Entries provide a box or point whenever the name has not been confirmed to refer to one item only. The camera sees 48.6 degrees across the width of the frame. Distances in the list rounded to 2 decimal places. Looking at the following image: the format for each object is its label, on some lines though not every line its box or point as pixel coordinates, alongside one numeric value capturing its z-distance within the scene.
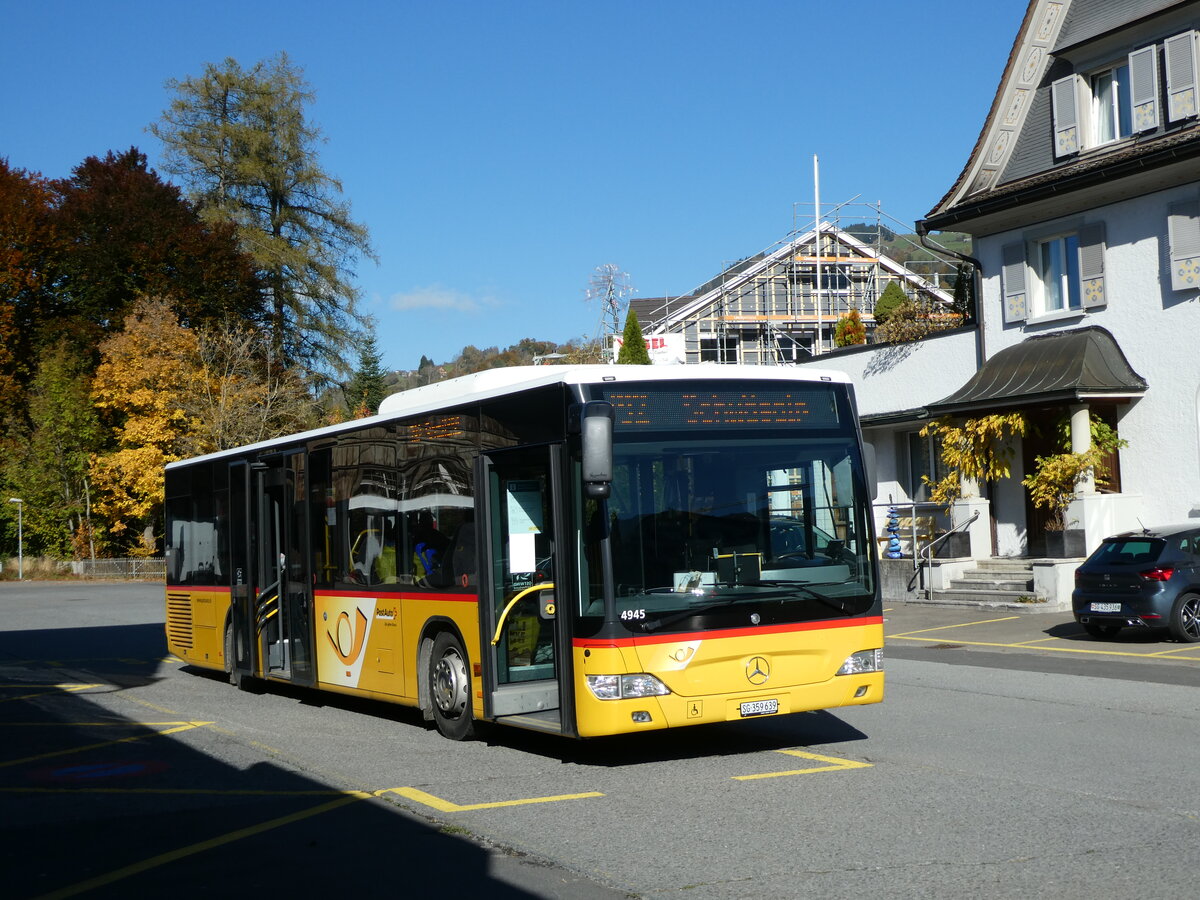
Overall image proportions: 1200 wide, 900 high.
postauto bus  9.20
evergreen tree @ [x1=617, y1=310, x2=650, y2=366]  61.84
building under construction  67.56
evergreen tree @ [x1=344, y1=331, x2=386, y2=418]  99.81
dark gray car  17.69
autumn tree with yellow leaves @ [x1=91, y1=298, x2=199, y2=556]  50.94
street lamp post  59.00
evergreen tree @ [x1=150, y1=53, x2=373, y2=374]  54.59
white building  23.19
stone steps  23.91
